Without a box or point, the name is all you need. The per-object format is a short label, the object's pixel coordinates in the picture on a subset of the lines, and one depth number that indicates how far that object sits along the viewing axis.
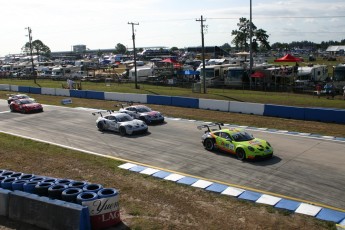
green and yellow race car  18.86
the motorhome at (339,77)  41.91
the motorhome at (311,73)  48.22
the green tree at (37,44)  195.10
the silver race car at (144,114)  28.84
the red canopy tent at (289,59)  47.41
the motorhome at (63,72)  78.56
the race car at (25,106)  36.38
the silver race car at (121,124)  25.55
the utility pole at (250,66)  49.47
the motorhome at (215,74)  54.36
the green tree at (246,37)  80.88
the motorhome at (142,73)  63.72
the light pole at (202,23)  45.76
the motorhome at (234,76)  51.34
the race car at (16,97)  39.57
